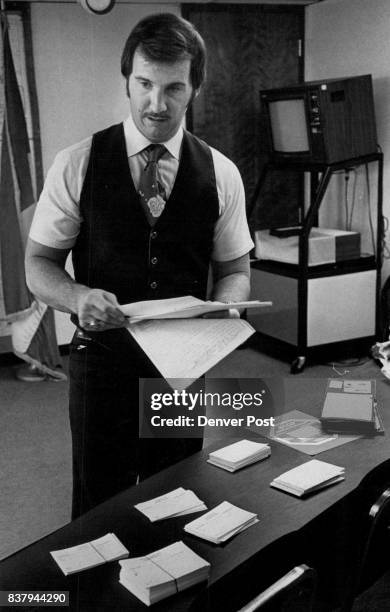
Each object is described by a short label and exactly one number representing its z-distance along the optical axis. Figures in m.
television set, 3.34
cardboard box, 3.49
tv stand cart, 3.48
